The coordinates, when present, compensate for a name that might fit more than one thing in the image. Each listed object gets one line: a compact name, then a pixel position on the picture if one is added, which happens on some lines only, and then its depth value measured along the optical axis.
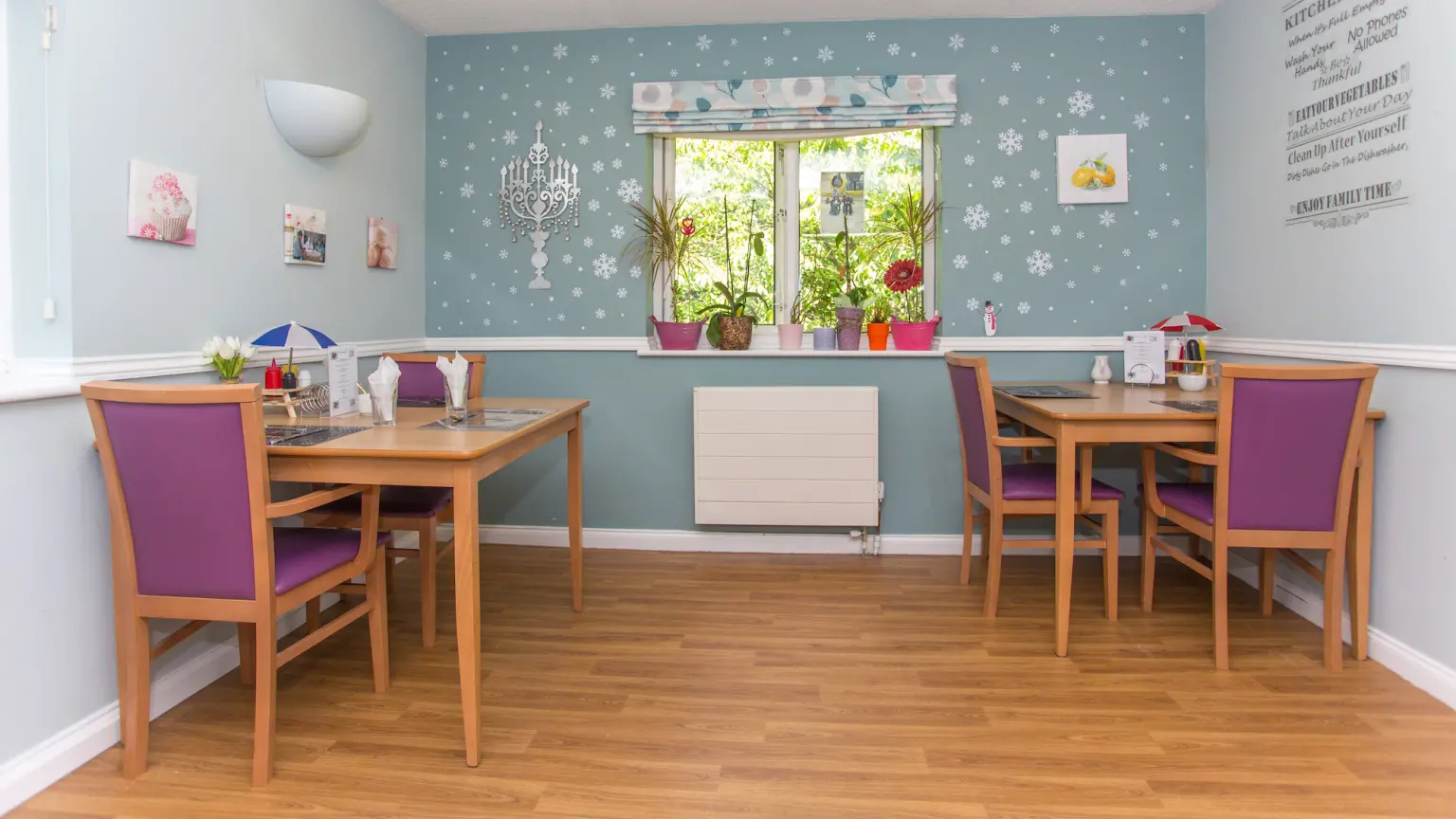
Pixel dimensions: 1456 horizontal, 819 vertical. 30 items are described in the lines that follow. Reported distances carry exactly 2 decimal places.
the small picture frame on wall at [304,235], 2.92
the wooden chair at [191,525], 1.83
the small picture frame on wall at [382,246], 3.50
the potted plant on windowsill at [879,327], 3.86
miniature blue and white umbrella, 2.55
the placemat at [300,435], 2.09
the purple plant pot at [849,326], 3.86
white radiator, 3.74
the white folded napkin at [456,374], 2.50
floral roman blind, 3.76
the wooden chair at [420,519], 2.69
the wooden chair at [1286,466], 2.41
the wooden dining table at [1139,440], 2.63
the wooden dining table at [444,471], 2.01
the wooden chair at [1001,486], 2.94
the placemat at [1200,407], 2.71
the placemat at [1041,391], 3.22
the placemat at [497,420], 2.38
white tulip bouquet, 2.46
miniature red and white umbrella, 3.46
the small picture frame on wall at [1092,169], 3.73
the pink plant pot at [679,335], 3.91
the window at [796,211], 3.99
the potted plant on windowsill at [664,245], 3.92
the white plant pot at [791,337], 3.92
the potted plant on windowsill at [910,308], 3.76
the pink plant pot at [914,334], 3.83
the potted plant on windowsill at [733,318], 3.91
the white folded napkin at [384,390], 2.47
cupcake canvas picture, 2.25
